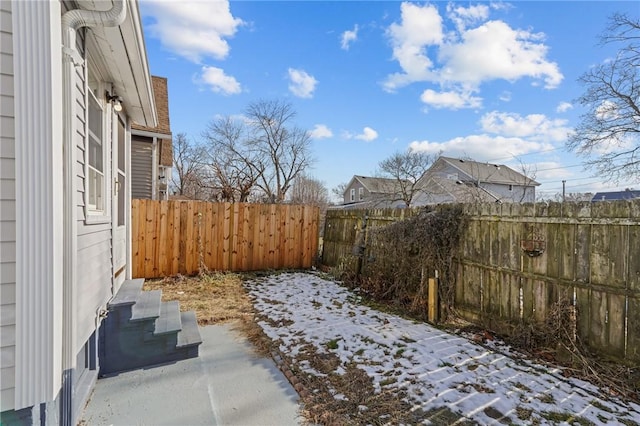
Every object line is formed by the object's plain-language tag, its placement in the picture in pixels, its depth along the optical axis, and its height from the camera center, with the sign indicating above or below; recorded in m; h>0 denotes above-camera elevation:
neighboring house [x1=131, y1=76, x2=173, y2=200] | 9.04 +1.49
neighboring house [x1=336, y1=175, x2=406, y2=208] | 19.86 +1.28
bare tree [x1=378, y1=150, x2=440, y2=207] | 19.00 +2.45
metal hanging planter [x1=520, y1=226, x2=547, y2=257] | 3.44 -0.37
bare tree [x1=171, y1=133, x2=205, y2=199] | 24.28 +3.49
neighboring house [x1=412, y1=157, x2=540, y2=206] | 18.14 +1.74
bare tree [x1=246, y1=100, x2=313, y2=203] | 20.20 +4.30
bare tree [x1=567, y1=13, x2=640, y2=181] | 10.68 +3.69
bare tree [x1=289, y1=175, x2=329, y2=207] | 24.17 +1.50
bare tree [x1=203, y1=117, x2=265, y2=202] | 19.03 +3.63
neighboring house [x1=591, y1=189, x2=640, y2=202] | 14.63 +0.78
